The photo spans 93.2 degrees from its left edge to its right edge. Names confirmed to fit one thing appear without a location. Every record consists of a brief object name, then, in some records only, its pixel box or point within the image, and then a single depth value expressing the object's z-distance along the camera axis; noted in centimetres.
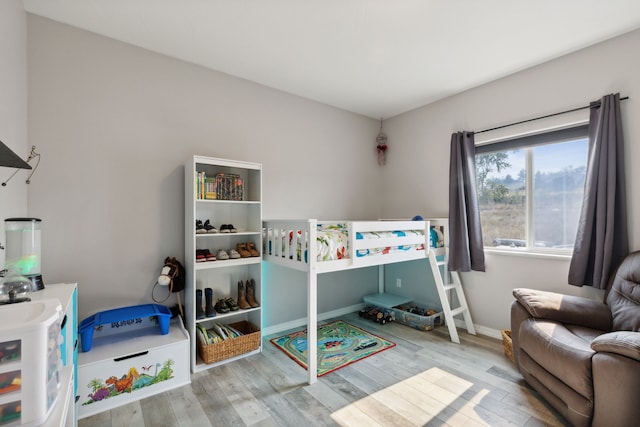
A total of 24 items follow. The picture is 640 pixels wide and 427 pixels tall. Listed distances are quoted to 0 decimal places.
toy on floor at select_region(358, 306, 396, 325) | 331
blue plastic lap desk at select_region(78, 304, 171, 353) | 198
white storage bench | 184
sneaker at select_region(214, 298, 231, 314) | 253
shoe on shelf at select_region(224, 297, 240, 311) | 259
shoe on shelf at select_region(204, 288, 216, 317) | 245
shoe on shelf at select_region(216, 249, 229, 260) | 252
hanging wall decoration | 396
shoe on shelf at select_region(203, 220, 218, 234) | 245
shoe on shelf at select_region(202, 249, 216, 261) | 242
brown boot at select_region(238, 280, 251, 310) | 263
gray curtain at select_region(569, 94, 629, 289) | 216
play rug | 246
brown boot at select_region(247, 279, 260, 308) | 269
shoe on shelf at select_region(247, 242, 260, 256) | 268
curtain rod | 228
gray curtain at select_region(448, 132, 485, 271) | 294
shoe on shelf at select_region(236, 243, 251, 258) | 264
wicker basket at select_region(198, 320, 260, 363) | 235
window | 251
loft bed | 220
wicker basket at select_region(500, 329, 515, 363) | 243
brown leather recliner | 144
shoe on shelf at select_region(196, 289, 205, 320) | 242
